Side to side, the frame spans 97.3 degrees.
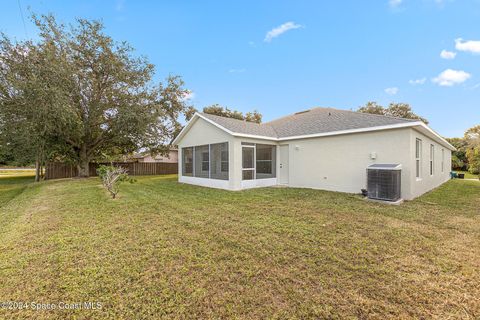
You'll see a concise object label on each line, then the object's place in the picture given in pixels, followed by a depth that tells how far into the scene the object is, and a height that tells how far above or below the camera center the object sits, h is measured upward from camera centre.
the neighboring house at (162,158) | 26.57 +0.16
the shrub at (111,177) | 7.53 -0.66
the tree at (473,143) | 13.55 +1.32
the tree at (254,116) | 26.08 +5.35
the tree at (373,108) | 24.56 +5.99
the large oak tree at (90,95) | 11.44 +4.07
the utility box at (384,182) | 6.59 -0.72
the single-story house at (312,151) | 7.39 +0.35
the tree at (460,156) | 21.56 +0.31
